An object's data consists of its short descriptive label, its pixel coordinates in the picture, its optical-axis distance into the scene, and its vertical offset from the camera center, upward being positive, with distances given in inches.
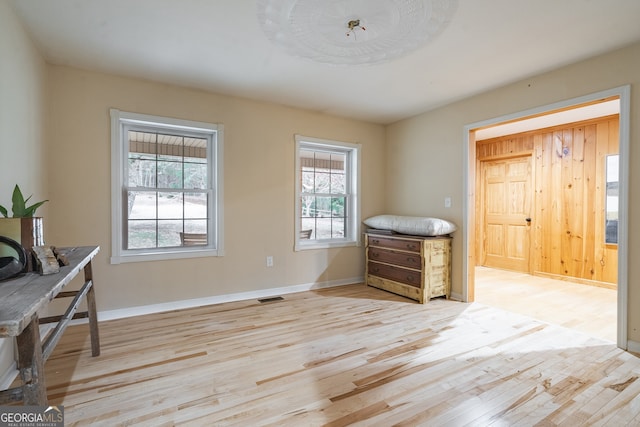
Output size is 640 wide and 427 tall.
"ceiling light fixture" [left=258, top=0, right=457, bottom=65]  66.5 +42.6
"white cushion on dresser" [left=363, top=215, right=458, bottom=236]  141.0 -7.3
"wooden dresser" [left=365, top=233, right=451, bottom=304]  141.6 -26.8
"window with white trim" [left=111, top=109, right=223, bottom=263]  122.9 +8.8
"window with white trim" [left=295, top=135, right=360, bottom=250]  166.9 +9.1
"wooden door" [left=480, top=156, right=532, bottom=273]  209.3 -1.5
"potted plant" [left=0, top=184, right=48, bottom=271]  56.7 -3.6
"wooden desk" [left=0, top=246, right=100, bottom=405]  36.2 -13.3
